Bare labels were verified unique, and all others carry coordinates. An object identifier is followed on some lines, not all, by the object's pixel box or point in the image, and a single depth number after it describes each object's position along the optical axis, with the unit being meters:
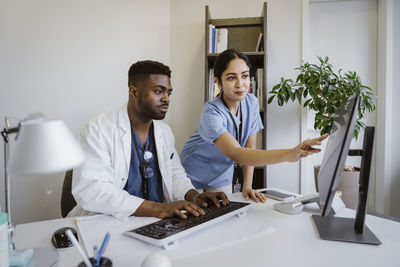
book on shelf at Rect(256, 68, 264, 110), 2.42
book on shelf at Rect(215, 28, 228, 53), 2.48
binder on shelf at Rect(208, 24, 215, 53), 2.46
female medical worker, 1.33
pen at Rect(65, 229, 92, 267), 0.60
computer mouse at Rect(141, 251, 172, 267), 0.62
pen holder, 0.62
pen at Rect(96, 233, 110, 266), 0.62
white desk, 0.74
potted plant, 2.11
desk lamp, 0.45
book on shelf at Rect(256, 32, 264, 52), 2.45
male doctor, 1.18
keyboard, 0.81
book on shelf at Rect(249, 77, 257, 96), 2.45
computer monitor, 0.74
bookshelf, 2.37
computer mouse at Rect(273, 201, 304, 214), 1.11
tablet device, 1.30
